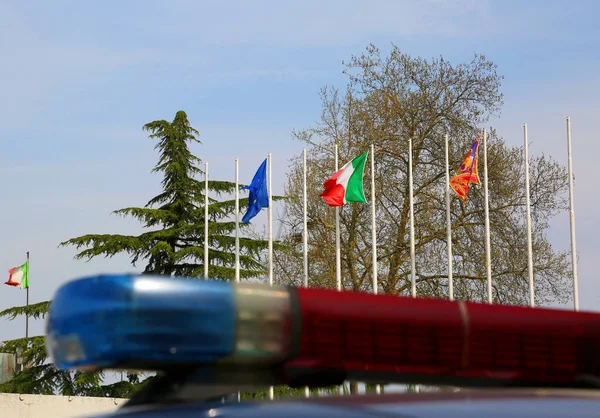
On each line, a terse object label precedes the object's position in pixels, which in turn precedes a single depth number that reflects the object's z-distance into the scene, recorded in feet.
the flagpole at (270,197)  94.53
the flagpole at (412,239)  90.48
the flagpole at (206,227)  102.53
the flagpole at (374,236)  89.81
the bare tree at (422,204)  105.81
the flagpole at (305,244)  91.09
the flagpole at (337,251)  90.58
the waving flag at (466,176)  88.63
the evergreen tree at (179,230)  117.50
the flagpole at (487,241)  88.79
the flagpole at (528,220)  88.89
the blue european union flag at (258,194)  91.97
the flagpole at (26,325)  117.99
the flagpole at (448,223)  91.50
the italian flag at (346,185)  86.93
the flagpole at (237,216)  97.81
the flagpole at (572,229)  86.53
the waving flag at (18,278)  133.39
